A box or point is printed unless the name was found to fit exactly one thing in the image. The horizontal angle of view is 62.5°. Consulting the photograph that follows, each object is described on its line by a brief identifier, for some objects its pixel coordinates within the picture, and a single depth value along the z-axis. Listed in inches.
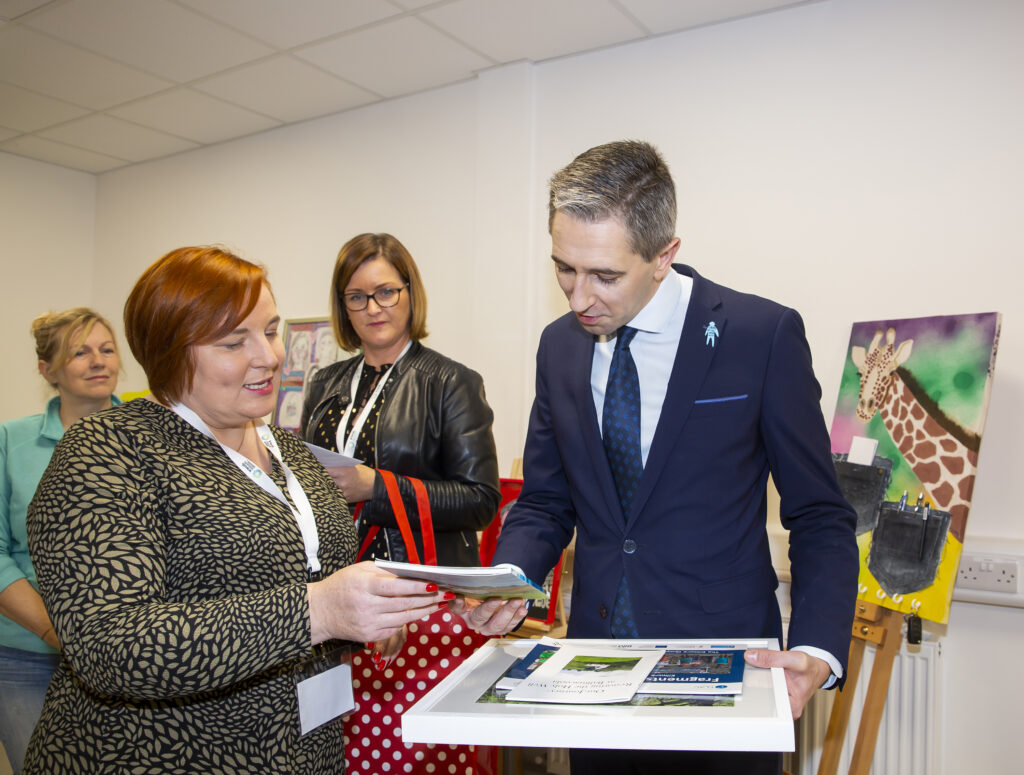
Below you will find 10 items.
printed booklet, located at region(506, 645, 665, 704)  43.4
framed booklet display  38.1
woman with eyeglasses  94.4
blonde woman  96.9
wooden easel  103.1
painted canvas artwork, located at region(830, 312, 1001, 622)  100.0
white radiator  112.7
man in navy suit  57.9
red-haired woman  48.9
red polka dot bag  78.0
